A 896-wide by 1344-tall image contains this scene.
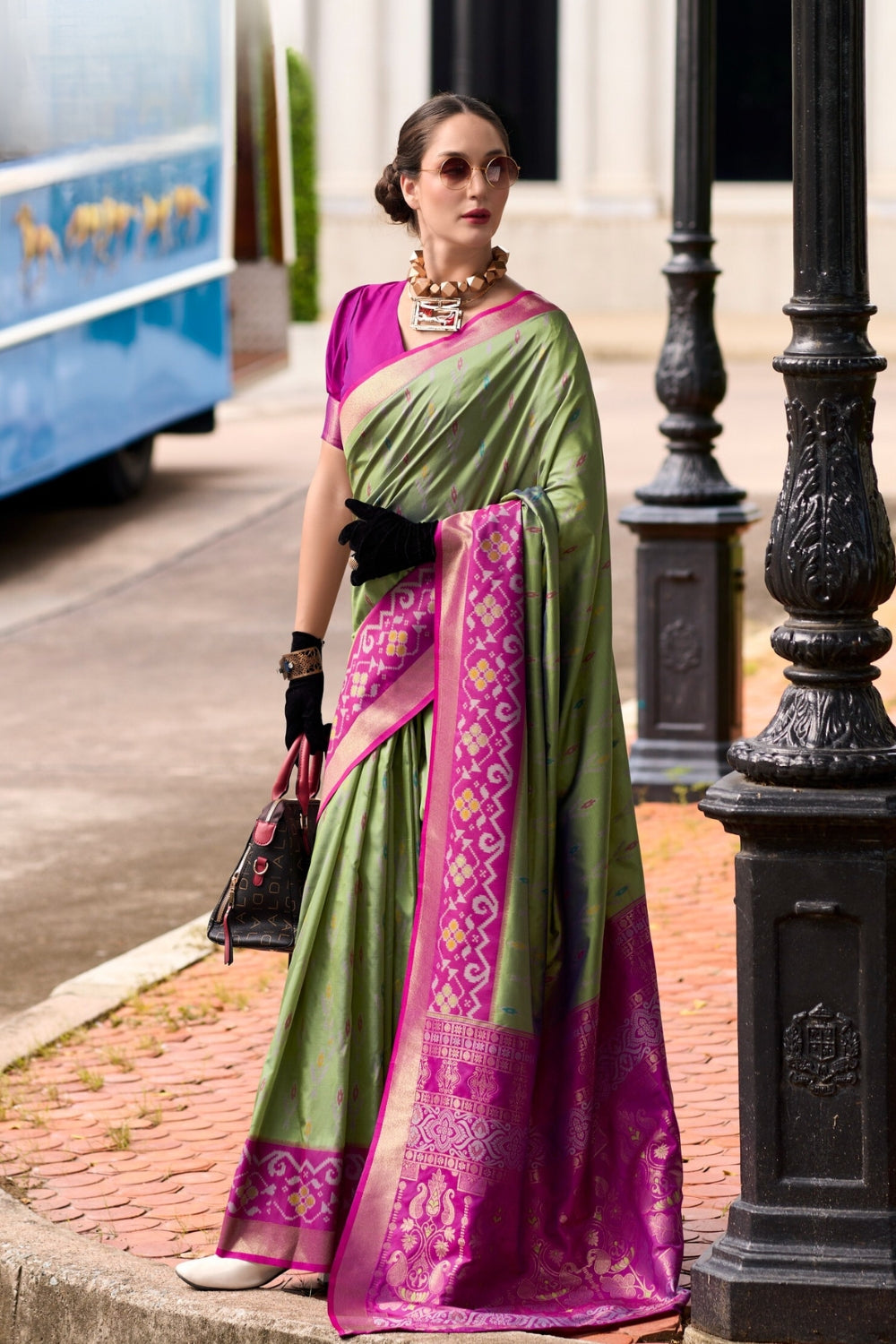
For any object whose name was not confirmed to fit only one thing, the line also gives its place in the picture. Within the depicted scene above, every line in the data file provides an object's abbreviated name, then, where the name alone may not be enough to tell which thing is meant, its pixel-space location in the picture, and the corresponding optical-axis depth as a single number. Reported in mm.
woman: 6581
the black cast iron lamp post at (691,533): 13873
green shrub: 45998
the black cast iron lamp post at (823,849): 6385
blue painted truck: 22113
